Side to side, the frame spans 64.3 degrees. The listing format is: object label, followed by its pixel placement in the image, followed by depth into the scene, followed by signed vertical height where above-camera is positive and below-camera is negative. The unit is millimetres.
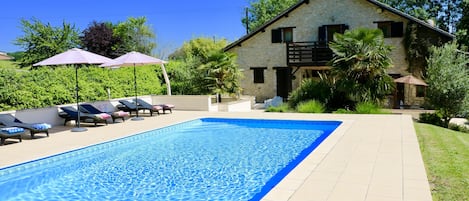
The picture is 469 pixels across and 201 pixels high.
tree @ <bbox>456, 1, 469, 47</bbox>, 31594 +5202
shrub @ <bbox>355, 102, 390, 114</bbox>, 16422 -994
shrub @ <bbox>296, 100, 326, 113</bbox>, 17391 -923
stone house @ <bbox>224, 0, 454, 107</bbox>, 23734 +3110
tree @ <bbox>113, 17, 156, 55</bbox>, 54150 +8288
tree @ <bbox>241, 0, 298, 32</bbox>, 46406 +10038
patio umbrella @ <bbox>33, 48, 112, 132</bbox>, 12758 +1130
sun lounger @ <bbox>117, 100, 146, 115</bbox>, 17141 -758
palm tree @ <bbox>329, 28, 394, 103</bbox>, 17109 +857
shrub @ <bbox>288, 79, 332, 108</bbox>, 18406 -242
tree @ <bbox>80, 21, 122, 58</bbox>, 43969 +6186
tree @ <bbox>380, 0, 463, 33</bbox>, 36531 +7463
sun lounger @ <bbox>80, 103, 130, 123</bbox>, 15180 -825
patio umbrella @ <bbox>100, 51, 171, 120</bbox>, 15758 +1315
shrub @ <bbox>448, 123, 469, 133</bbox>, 15481 -1811
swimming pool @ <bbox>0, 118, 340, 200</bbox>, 7512 -1915
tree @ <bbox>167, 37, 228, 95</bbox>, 21422 +828
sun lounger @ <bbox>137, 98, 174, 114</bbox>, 17562 -795
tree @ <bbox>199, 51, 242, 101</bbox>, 20906 +898
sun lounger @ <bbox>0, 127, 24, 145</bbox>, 10911 -1183
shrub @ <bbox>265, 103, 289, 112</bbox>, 18547 -1047
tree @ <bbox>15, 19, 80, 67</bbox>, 36625 +5052
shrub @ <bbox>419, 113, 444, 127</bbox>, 16531 -1500
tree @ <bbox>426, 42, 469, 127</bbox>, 16438 +140
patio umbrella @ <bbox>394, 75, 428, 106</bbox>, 20969 +322
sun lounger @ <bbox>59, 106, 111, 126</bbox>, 14297 -953
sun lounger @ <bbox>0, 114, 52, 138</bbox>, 11797 -1049
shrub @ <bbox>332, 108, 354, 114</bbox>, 16984 -1112
